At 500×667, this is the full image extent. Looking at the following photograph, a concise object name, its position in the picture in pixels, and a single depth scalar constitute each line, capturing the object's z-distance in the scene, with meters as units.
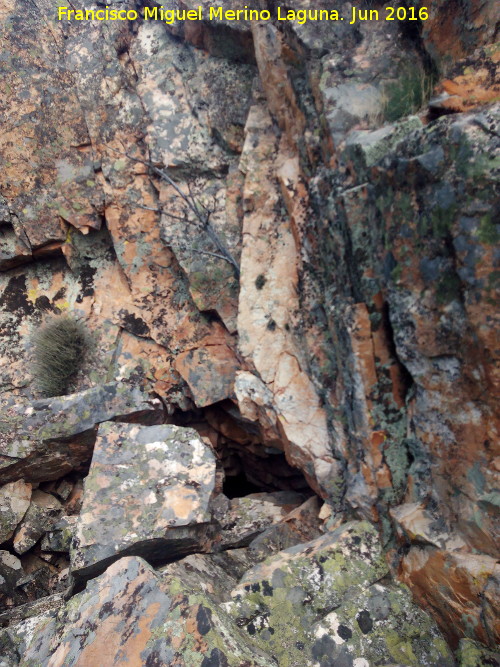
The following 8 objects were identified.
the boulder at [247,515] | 3.87
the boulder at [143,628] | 2.10
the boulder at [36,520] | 4.35
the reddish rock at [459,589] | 2.15
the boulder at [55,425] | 4.48
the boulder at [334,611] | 2.34
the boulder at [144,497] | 3.11
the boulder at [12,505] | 4.36
